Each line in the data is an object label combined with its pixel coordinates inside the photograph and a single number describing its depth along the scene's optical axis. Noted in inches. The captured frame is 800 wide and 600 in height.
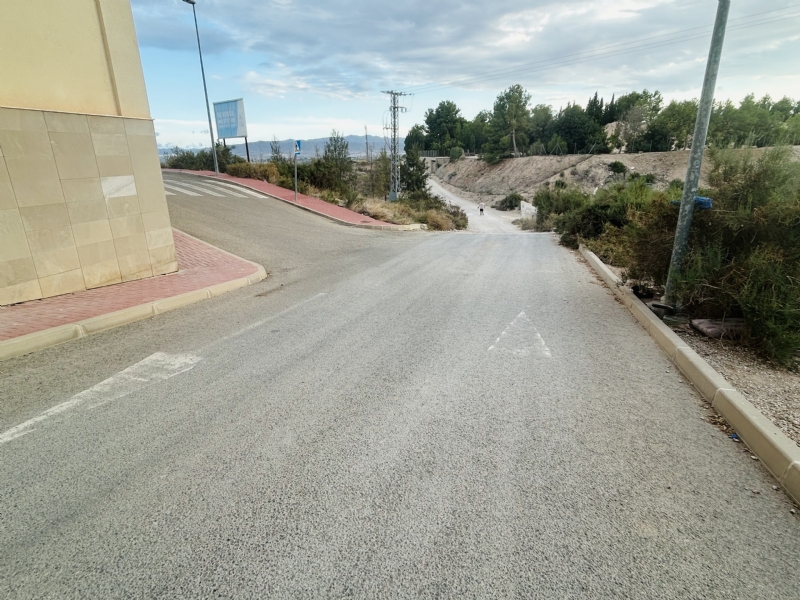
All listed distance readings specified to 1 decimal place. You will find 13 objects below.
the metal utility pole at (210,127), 876.7
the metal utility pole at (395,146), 1572.3
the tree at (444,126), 5206.7
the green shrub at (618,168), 2632.9
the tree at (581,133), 3179.6
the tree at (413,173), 1957.4
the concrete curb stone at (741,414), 112.4
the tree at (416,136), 5383.9
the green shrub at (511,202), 2694.4
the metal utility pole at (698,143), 219.5
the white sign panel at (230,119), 1167.6
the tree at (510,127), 3661.4
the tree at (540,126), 3723.4
